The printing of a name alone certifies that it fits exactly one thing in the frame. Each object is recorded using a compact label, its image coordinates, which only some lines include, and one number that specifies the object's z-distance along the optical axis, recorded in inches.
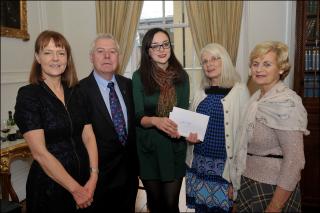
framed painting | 146.9
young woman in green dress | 84.0
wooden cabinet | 133.9
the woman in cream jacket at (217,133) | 80.7
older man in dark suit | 83.0
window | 184.4
